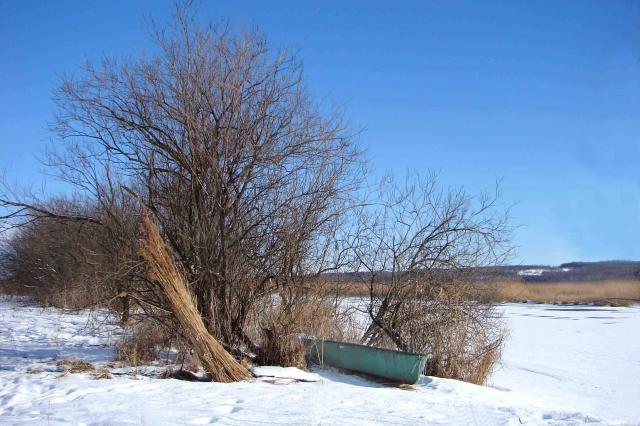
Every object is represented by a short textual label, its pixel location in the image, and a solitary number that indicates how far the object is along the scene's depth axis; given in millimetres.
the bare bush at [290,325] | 9953
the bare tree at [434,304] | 10938
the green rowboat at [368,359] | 9219
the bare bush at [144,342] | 10211
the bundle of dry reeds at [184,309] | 8195
